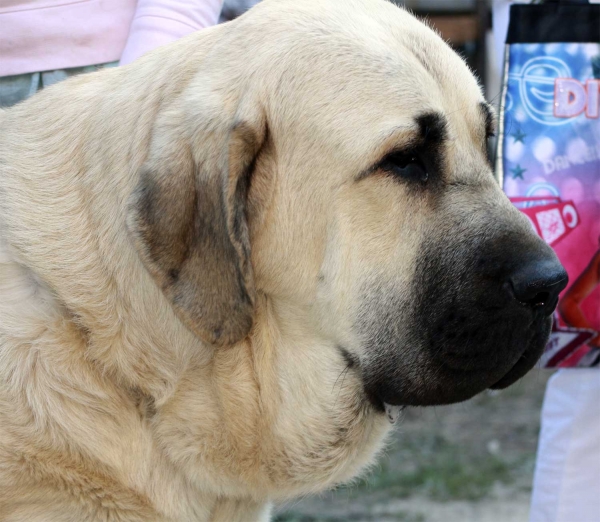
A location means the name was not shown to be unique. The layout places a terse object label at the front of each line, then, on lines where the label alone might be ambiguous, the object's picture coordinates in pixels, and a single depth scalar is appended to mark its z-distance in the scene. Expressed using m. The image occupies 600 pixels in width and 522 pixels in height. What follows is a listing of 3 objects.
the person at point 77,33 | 3.03
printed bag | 3.33
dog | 2.37
